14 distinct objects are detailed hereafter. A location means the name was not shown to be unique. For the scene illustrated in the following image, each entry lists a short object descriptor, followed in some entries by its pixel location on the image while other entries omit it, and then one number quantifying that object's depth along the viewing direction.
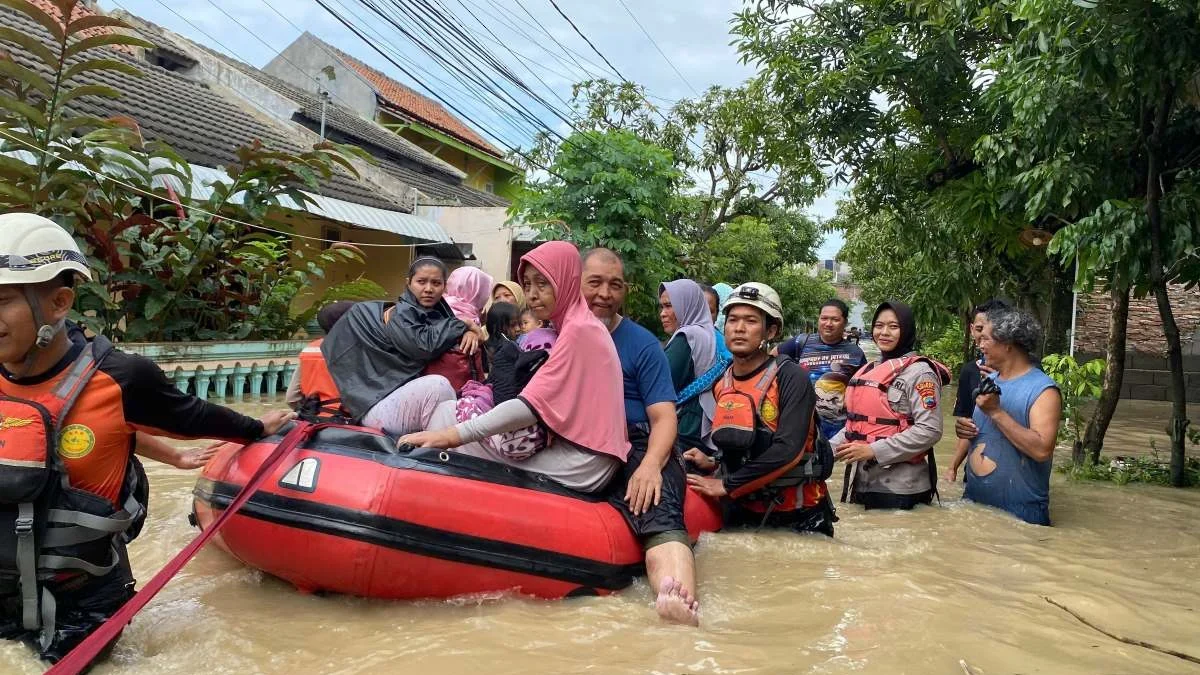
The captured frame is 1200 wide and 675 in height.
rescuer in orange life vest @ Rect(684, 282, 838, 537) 3.94
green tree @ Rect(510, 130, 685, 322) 11.84
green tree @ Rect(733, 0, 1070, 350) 8.30
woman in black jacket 3.64
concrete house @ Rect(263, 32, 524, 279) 21.81
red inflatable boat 3.03
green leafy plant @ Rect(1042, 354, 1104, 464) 7.13
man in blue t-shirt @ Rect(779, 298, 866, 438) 5.70
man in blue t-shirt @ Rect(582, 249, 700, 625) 3.19
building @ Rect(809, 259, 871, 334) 55.49
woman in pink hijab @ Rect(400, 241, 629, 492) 3.22
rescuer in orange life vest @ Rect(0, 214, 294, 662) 2.27
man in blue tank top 4.40
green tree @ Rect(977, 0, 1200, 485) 4.94
